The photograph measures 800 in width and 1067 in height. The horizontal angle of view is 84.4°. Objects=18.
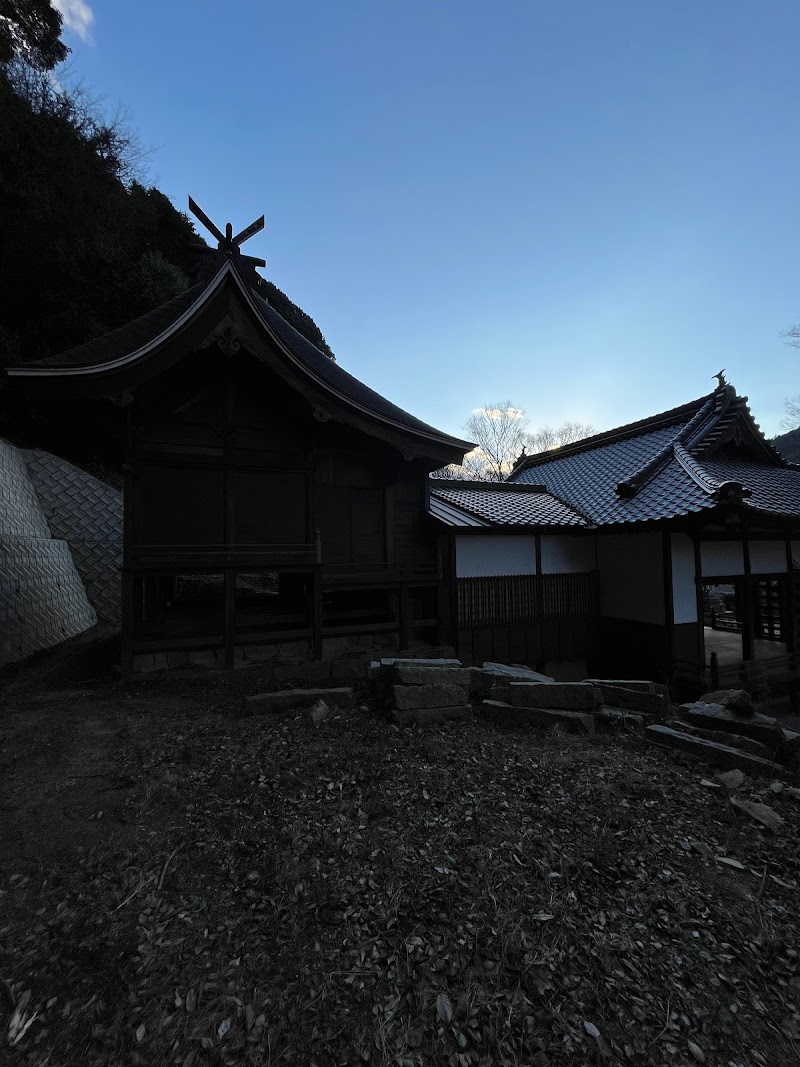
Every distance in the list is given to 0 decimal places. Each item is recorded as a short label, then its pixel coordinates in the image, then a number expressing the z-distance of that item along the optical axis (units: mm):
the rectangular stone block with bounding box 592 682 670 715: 6426
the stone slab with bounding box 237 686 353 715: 6242
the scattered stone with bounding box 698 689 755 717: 5887
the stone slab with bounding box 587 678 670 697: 6695
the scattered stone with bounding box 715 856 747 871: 3584
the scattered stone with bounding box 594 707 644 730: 6016
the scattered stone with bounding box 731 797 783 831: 4062
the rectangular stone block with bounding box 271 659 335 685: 8344
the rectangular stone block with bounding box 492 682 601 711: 6266
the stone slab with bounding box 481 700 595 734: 5898
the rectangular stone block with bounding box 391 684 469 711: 6051
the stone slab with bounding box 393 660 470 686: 6352
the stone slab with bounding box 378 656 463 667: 6836
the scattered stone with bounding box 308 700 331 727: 5809
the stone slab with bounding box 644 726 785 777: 5020
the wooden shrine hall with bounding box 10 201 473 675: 7531
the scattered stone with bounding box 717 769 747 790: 4711
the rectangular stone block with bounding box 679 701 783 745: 5578
